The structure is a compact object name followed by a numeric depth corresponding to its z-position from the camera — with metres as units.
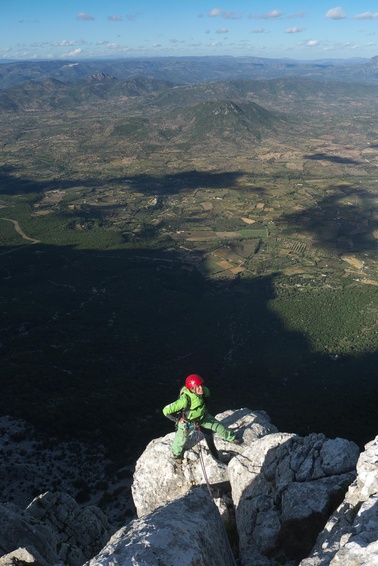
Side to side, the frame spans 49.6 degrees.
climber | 18.72
